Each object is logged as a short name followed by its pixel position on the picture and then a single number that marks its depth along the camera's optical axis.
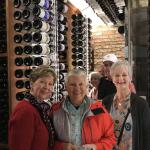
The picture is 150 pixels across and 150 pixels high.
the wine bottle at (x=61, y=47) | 3.63
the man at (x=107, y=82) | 2.57
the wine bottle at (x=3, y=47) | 2.70
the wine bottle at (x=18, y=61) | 2.74
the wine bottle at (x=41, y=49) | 2.86
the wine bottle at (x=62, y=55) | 4.00
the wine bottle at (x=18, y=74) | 2.74
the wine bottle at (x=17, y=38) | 2.73
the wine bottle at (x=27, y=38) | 2.83
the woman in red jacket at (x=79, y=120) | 1.35
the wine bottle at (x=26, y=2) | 2.83
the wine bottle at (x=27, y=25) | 2.84
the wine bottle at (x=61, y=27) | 3.62
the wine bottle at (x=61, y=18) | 3.62
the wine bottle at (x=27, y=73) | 2.80
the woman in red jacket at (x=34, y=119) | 1.26
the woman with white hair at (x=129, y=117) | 1.56
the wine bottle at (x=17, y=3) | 2.74
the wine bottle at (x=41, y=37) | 2.88
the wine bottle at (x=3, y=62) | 2.69
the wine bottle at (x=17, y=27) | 2.73
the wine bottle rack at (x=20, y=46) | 2.69
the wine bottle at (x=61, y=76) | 3.58
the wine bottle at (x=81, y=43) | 4.31
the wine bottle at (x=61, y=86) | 3.52
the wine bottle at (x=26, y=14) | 2.83
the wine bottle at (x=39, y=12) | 2.88
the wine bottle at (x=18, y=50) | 2.73
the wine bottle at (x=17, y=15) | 2.74
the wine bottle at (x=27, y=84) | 2.78
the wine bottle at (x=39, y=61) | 2.85
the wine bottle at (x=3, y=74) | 2.69
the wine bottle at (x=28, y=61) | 2.81
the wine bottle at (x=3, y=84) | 2.68
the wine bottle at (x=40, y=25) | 2.89
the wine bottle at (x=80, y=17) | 4.27
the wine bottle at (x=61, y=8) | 3.67
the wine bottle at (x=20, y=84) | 2.73
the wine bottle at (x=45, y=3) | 2.85
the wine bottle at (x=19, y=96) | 2.70
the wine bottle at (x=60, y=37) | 3.60
